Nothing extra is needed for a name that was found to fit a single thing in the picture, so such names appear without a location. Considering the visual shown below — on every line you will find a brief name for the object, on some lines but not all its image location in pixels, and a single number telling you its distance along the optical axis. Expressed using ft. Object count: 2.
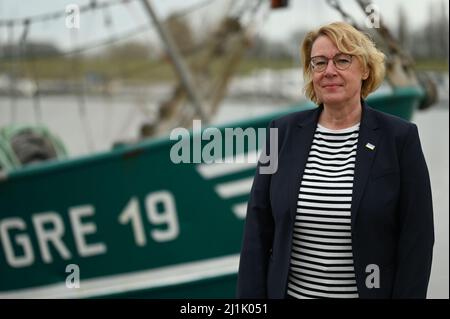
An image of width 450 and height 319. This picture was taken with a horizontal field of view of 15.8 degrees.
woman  15.74
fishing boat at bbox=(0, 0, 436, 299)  28.66
